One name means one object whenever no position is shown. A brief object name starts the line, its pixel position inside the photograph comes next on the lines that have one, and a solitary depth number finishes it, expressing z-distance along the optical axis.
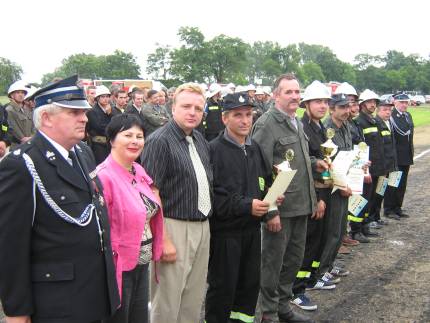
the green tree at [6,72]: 45.56
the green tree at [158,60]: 94.31
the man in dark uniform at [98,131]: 8.23
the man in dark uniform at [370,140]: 7.05
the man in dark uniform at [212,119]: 11.63
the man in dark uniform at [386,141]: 7.44
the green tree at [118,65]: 94.28
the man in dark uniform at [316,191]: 4.68
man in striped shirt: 3.24
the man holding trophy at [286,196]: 4.14
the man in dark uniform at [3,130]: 7.35
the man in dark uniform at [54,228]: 2.15
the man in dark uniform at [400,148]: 8.34
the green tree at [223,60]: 85.56
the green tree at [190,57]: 82.38
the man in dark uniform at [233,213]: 3.59
